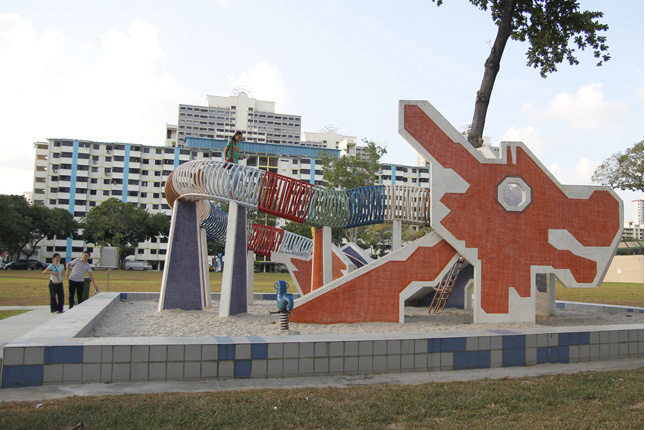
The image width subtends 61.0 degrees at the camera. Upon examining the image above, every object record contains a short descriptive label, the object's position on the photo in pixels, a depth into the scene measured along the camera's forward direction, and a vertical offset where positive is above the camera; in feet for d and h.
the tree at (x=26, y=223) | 177.24 +3.41
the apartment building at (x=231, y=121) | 401.70 +86.88
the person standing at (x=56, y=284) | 45.80 -4.36
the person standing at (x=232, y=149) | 49.63 +8.05
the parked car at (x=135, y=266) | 234.38 -13.48
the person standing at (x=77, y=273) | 47.42 -3.48
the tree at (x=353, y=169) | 130.93 +17.31
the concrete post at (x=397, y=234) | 56.95 +0.78
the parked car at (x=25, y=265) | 197.26 -12.20
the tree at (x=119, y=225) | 209.64 +3.47
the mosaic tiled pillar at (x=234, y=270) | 45.78 -2.82
